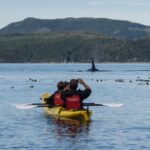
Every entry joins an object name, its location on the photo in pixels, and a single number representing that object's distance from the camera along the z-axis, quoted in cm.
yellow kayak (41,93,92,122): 4034
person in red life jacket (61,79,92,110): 3997
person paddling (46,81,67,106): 4322
